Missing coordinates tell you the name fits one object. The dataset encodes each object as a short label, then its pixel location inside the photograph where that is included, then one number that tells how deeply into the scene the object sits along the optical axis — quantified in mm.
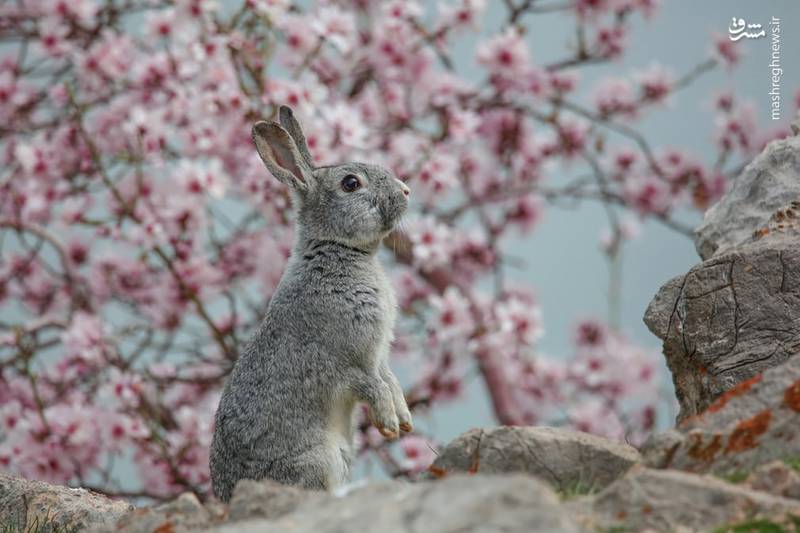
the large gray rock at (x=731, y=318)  12500
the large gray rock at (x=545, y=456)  10172
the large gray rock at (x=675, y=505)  8117
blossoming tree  20344
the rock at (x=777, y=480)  8562
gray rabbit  11875
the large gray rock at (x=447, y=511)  6934
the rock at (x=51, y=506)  13094
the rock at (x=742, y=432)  9203
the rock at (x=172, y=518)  9266
